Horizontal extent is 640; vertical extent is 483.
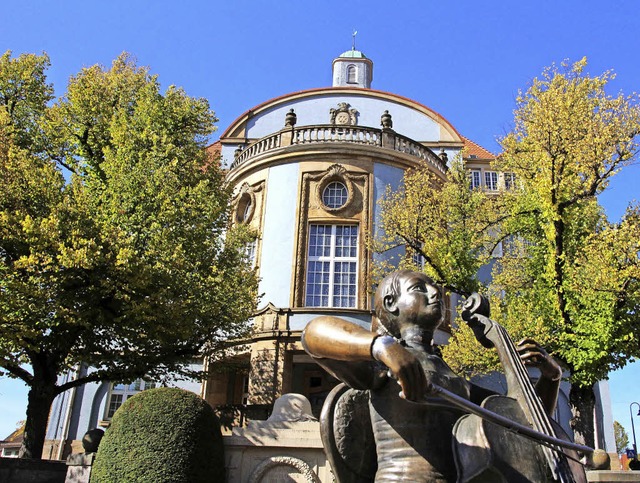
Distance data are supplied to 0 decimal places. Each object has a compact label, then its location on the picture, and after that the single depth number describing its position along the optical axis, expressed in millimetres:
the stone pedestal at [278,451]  7605
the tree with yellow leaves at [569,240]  11133
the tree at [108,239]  10953
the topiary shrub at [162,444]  7859
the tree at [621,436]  67794
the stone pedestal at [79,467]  9203
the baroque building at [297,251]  18250
